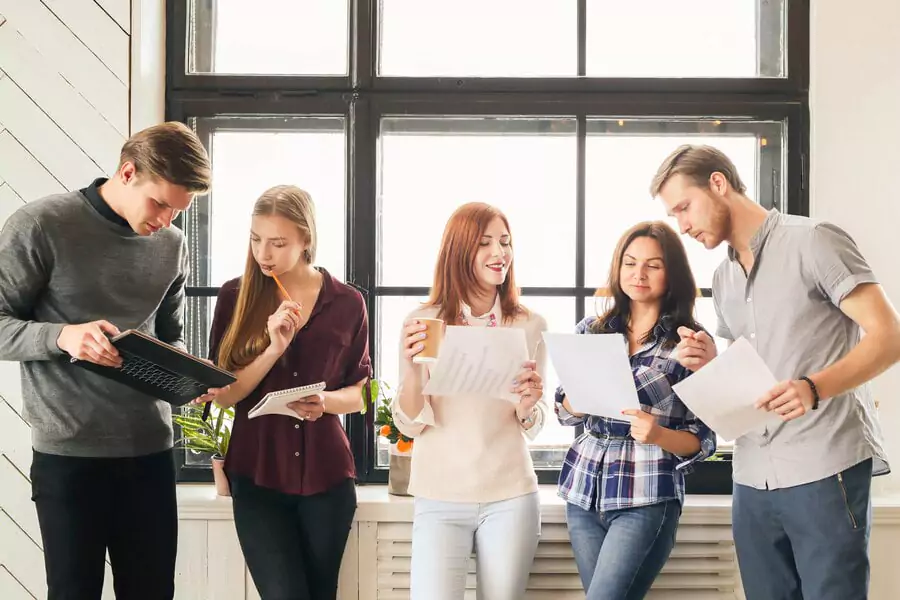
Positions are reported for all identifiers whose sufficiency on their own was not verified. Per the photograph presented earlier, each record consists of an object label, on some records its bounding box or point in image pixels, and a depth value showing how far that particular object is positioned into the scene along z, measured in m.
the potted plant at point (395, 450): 2.47
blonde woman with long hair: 1.95
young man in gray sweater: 1.72
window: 2.73
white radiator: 2.34
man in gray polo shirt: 1.69
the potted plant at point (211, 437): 2.44
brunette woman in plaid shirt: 1.96
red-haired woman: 2.01
